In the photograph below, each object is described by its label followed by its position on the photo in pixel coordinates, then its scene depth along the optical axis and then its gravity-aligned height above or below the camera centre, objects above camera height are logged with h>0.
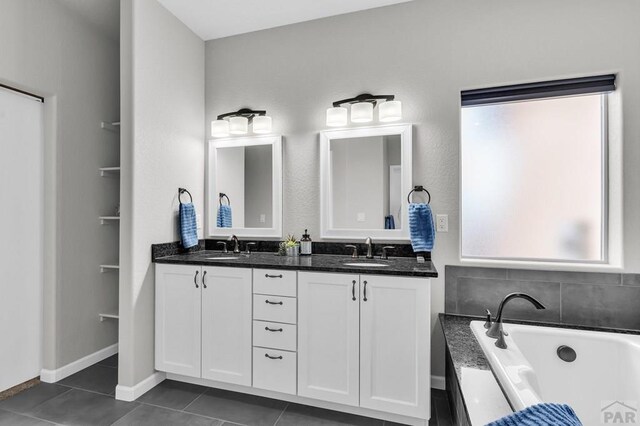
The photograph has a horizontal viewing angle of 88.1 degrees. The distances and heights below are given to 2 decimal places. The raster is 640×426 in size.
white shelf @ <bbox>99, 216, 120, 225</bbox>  2.72 -0.06
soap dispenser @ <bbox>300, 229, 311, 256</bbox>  2.62 -0.27
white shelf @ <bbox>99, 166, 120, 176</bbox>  2.72 +0.36
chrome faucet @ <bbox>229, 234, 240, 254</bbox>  2.84 -0.27
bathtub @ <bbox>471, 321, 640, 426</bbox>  1.65 -0.84
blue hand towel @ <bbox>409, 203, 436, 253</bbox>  2.32 -0.10
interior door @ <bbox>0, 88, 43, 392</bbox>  2.23 -0.18
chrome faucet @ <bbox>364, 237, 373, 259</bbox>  2.49 -0.28
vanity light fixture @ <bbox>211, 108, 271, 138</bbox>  2.80 +0.77
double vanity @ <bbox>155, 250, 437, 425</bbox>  1.91 -0.74
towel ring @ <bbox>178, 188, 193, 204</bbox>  2.69 +0.17
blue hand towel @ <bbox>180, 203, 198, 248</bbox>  2.63 -0.10
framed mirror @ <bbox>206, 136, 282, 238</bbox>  2.80 +0.22
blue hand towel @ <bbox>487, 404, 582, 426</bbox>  0.84 -0.53
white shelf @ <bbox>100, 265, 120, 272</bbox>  2.73 -0.48
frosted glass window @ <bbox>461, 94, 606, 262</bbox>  2.27 +0.24
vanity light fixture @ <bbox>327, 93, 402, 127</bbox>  2.43 +0.78
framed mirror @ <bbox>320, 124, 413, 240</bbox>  2.49 +0.24
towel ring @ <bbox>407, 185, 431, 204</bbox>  2.42 +0.17
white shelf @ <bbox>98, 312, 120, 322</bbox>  2.77 -0.88
